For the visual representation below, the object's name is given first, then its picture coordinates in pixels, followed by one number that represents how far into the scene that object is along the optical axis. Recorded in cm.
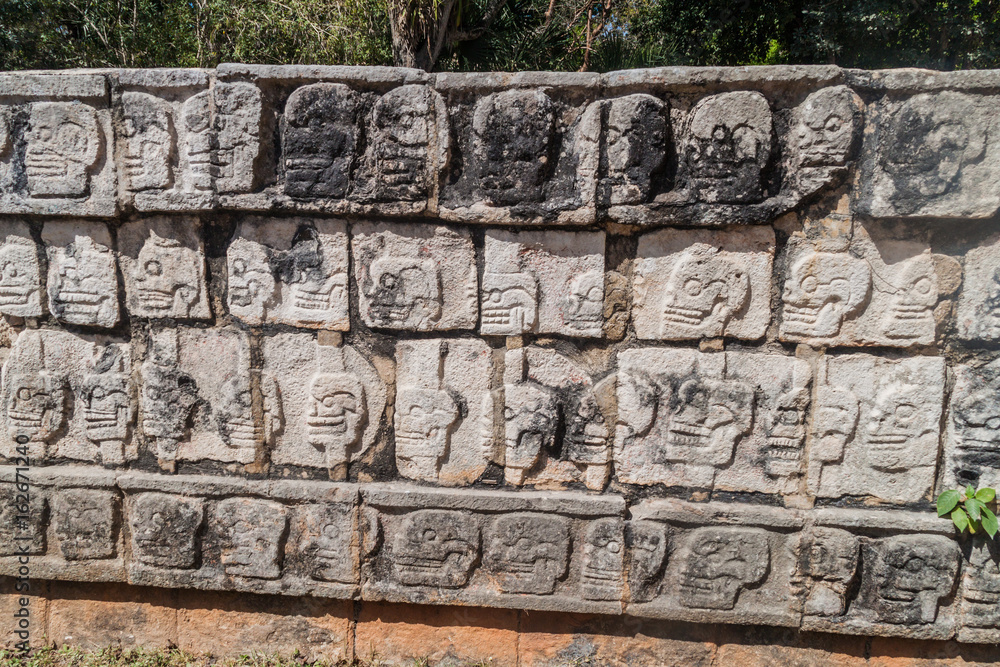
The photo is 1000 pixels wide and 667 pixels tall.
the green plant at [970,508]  230
